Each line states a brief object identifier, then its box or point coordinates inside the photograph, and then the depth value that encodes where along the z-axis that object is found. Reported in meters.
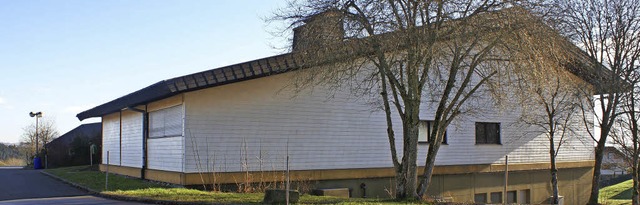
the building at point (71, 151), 37.16
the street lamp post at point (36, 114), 41.84
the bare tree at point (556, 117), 23.26
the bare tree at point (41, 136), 44.58
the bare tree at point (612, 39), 23.89
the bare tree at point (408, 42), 13.48
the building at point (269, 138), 17.28
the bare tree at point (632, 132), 24.48
